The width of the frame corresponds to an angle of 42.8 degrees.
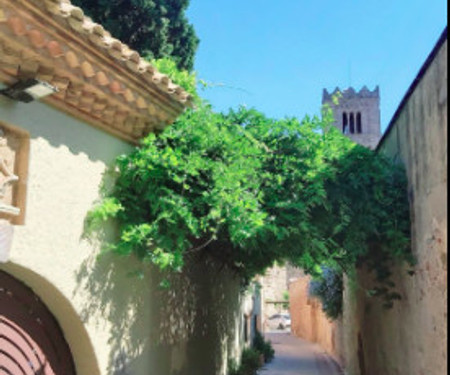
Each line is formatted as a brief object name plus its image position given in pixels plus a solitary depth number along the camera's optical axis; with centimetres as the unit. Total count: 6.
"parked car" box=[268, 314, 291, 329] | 4638
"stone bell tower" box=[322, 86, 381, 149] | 5584
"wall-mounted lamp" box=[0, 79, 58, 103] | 379
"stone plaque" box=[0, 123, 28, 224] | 384
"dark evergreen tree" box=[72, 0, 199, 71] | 982
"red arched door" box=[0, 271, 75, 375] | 401
